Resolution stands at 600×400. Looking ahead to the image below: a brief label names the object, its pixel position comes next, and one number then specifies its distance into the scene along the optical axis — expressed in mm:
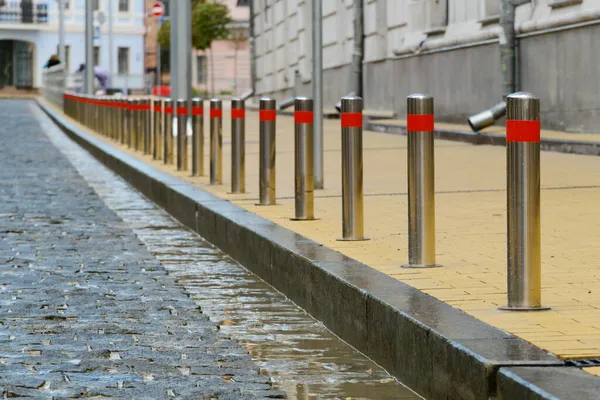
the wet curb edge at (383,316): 4633
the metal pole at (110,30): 71631
